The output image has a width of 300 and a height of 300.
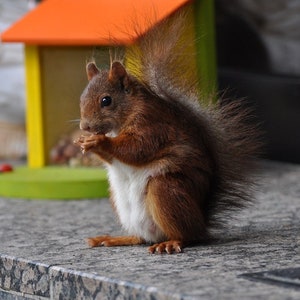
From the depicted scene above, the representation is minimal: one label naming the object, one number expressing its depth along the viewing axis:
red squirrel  5.52
